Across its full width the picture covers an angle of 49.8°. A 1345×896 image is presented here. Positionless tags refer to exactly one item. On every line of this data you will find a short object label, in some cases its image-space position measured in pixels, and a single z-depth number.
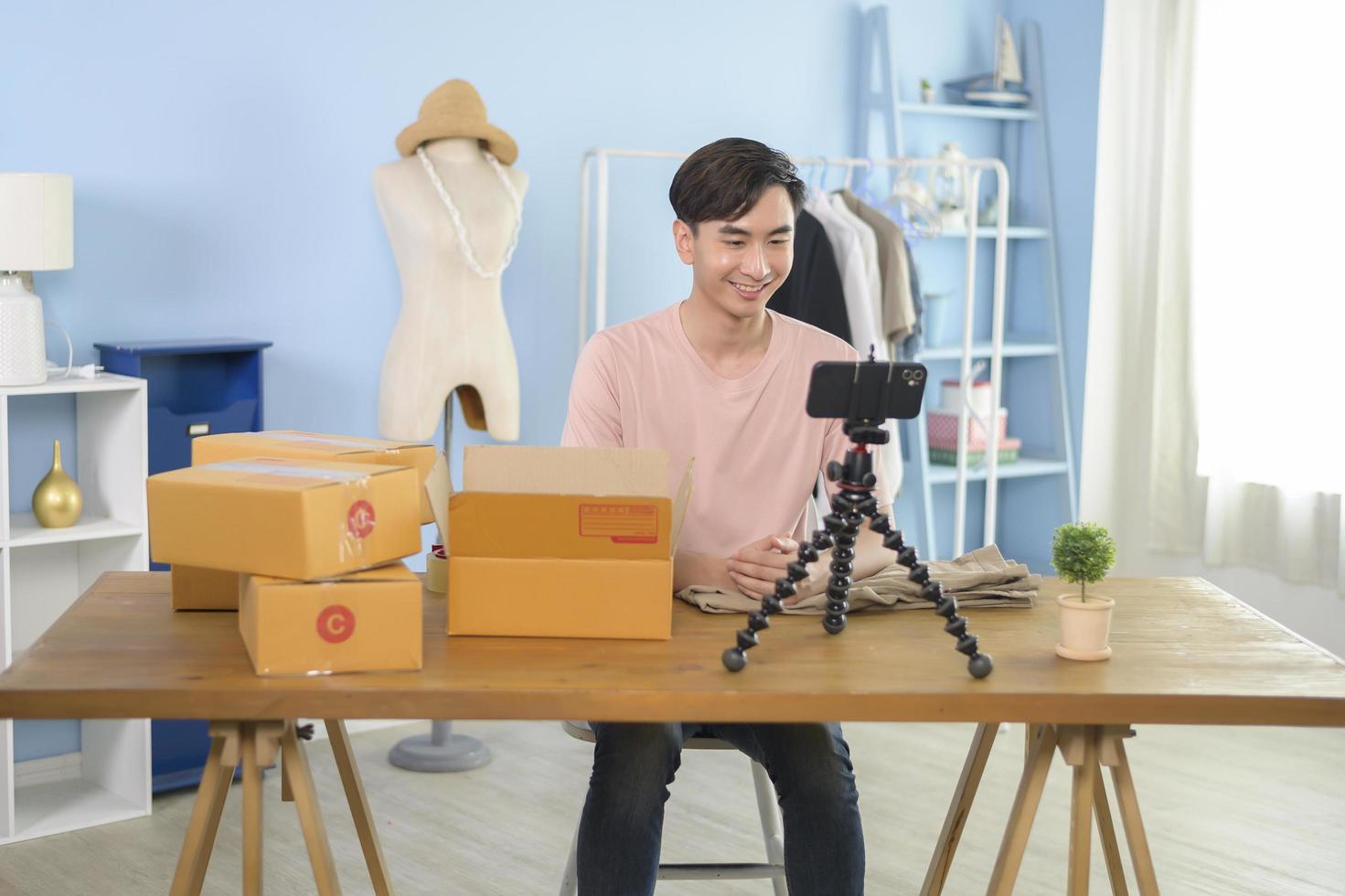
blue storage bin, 3.18
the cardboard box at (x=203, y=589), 1.79
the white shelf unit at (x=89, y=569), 3.02
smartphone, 1.62
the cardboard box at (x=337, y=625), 1.53
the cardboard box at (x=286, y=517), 1.54
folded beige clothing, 1.84
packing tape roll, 1.91
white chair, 2.11
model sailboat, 4.54
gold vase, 3.02
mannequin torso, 3.19
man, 1.91
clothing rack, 3.66
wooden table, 1.51
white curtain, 3.98
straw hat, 3.19
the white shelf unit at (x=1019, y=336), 4.36
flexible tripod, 1.64
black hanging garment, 3.64
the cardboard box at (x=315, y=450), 1.79
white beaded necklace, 3.19
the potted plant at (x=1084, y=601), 1.66
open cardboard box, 1.66
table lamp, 2.81
